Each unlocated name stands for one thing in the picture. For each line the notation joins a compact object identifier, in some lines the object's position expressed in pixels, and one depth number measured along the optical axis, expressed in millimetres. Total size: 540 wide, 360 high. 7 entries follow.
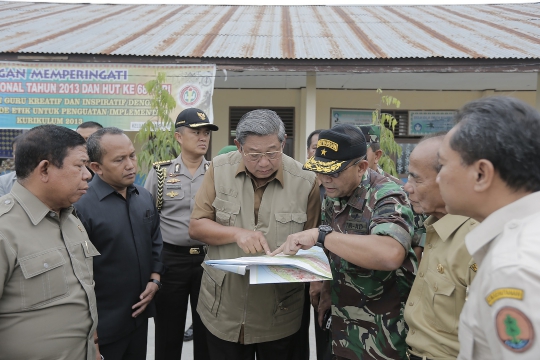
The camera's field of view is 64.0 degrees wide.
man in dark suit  2312
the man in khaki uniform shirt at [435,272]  1553
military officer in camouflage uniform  1874
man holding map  2236
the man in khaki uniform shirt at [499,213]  826
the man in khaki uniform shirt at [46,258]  1653
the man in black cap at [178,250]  3170
